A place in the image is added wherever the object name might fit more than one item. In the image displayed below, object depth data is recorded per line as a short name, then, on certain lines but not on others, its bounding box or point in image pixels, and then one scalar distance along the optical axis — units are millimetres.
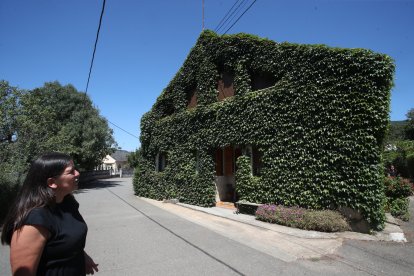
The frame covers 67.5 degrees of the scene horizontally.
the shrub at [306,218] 8719
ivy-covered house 9047
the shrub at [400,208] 11070
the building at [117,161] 81500
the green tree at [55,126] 16250
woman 2182
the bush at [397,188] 11602
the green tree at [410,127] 40288
